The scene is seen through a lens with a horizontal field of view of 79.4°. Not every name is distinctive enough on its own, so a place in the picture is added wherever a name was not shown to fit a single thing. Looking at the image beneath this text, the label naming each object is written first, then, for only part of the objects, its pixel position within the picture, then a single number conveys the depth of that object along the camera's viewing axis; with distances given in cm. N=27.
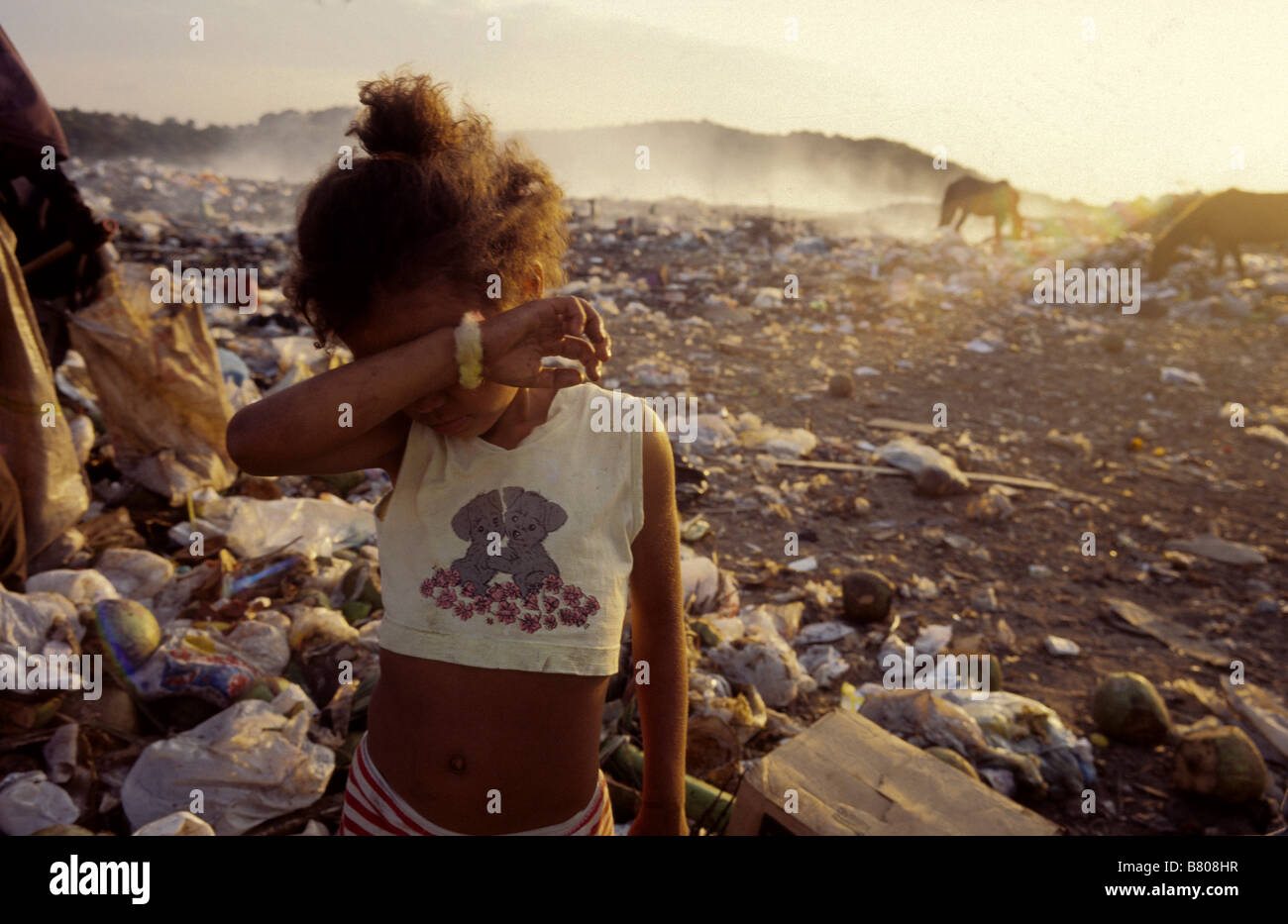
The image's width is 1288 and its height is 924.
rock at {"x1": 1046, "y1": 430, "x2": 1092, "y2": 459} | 523
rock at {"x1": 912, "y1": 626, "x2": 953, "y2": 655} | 307
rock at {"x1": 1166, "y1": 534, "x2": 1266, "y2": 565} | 388
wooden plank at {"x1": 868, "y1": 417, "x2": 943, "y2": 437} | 543
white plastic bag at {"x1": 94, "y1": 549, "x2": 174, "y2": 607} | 266
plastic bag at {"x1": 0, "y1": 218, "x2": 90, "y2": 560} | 254
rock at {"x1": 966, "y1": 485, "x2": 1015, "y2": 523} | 416
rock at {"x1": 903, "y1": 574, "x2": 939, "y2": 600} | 348
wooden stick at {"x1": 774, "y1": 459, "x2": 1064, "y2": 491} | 462
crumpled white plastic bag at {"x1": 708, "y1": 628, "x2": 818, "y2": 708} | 262
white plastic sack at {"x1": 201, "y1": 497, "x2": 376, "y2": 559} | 298
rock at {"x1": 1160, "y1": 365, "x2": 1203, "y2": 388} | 668
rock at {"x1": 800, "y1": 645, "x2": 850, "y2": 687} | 285
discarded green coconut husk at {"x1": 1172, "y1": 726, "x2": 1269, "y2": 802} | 230
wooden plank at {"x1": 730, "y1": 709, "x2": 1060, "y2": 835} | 156
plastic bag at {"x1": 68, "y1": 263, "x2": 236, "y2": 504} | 314
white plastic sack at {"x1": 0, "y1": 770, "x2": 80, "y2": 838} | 176
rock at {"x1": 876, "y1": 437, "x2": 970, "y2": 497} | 439
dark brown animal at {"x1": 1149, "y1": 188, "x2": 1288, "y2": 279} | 1021
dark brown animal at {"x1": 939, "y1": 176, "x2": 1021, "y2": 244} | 1307
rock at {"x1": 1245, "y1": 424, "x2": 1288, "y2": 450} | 544
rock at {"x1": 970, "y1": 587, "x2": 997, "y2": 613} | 342
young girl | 101
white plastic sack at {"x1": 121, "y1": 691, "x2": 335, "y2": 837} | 184
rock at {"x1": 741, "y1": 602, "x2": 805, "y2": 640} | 309
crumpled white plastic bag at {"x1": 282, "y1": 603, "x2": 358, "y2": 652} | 248
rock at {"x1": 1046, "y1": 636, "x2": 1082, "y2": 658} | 312
